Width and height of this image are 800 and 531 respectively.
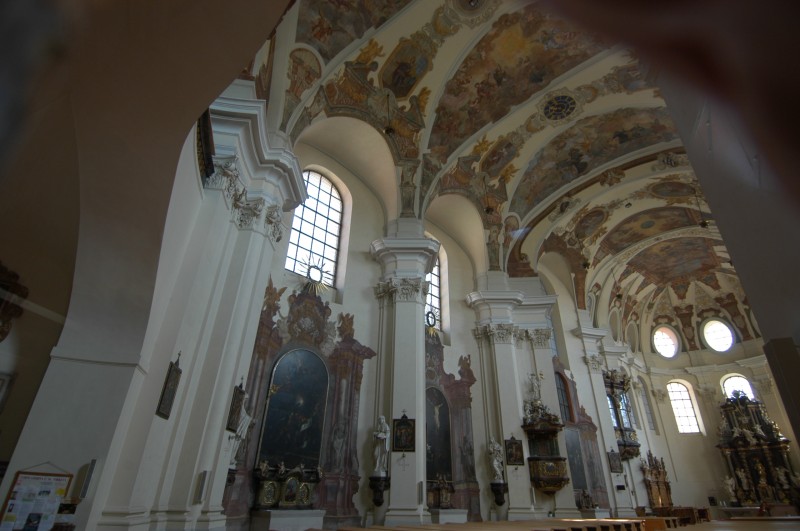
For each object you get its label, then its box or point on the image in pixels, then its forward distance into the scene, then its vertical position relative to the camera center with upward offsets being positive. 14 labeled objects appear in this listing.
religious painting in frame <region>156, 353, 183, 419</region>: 5.05 +1.09
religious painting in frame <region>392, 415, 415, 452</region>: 9.00 +1.22
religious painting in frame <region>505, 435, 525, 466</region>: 11.18 +1.18
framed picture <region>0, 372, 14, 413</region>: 4.44 +0.96
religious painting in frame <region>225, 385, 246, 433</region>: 6.38 +1.14
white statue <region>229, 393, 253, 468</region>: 6.63 +0.91
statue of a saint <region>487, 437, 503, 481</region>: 10.80 +1.03
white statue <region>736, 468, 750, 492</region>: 17.73 +1.14
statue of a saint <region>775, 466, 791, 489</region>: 16.92 +1.22
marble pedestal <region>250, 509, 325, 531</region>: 7.01 -0.30
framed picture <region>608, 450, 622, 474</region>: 13.90 +1.26
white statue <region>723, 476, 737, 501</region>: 17.77 +0.88
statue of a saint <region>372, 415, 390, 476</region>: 8.74 +1.00
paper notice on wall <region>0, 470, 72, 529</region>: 3.31 -0.05
